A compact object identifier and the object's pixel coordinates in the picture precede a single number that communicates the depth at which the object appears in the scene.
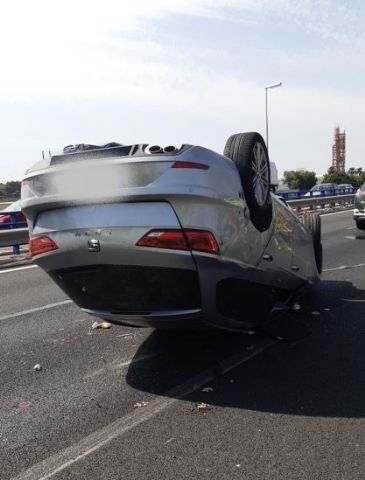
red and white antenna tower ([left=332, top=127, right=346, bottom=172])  176.25
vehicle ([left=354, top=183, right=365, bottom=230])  15.79
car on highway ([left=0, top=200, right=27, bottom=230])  13.77
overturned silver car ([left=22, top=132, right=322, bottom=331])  3.52
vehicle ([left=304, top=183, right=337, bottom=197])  31.72
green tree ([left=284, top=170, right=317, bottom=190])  105.97
